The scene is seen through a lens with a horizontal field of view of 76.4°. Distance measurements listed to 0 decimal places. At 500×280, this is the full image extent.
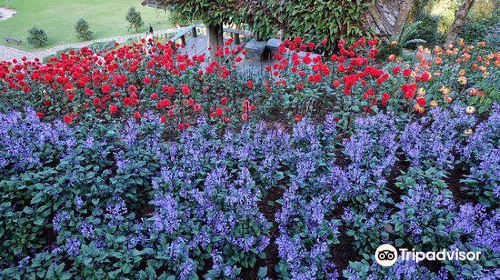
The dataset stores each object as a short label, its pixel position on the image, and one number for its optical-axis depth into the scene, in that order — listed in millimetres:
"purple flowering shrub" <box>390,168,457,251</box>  2842
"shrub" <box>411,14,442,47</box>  15828
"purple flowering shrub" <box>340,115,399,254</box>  2999
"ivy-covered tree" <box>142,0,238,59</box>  8461
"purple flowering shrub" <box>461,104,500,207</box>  3307
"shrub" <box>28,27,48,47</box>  19841
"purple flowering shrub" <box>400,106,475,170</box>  3645
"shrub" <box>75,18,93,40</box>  21016
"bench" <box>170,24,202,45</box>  10812
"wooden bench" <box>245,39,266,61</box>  9500
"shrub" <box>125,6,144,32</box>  22312
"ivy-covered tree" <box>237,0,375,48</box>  7469
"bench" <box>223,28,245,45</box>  11383
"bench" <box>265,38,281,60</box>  9617
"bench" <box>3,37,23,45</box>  20306
